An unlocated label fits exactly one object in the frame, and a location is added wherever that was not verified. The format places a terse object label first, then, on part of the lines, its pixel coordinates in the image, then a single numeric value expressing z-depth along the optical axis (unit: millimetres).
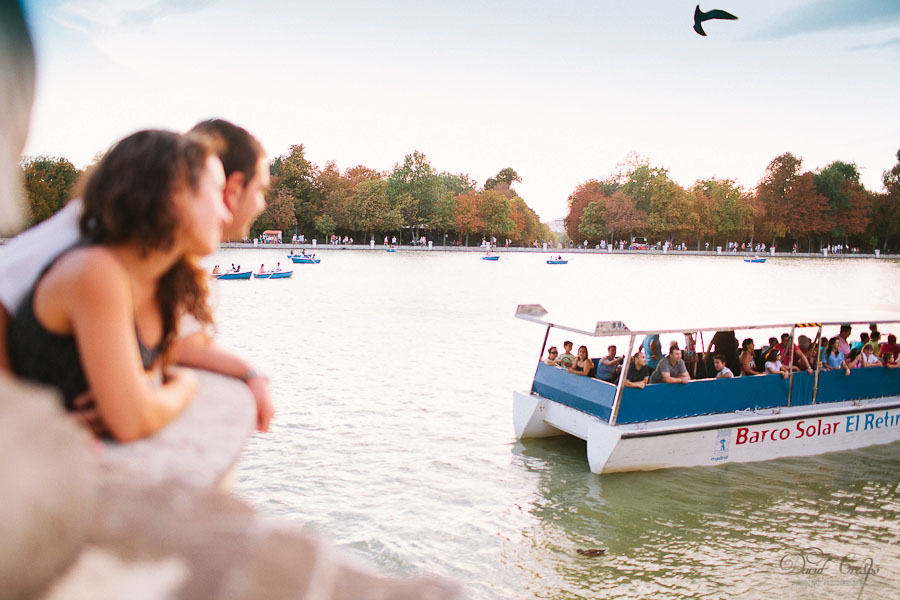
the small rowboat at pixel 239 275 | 51969
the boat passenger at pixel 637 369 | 11578
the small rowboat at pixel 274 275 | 53688
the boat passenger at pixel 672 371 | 11766
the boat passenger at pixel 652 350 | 12586
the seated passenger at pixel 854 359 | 13875
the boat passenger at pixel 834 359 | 13633
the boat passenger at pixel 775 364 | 12820
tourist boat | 11680
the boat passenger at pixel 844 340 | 13852
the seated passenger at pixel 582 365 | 12359
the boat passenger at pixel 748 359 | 12633
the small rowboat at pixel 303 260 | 72938
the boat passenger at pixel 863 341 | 14594
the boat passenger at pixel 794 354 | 13055
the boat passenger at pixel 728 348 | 13016
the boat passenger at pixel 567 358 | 12844
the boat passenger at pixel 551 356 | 13016
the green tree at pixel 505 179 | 155750
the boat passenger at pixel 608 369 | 12297
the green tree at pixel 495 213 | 120812
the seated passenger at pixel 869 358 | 13992
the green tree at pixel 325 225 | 107438
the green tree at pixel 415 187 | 111312
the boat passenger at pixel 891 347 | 14516
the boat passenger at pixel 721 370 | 12430
